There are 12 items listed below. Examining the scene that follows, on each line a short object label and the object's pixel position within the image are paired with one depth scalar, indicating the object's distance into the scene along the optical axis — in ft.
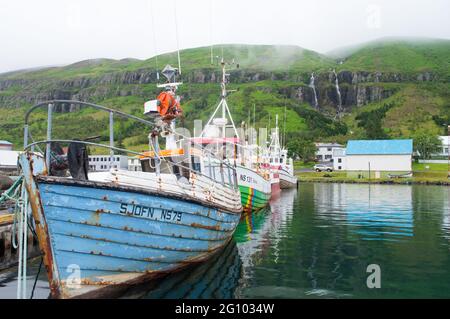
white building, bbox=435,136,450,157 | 371.56
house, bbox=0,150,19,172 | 190.92
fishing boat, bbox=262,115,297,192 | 163.79
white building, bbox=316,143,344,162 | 408.67
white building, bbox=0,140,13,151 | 270.26
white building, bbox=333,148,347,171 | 337.93
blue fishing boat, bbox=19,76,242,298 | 30.68
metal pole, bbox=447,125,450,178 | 262.86
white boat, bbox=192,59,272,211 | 84.07
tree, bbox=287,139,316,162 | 369.09
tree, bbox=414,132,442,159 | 336.08
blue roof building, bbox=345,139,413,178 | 298.97
